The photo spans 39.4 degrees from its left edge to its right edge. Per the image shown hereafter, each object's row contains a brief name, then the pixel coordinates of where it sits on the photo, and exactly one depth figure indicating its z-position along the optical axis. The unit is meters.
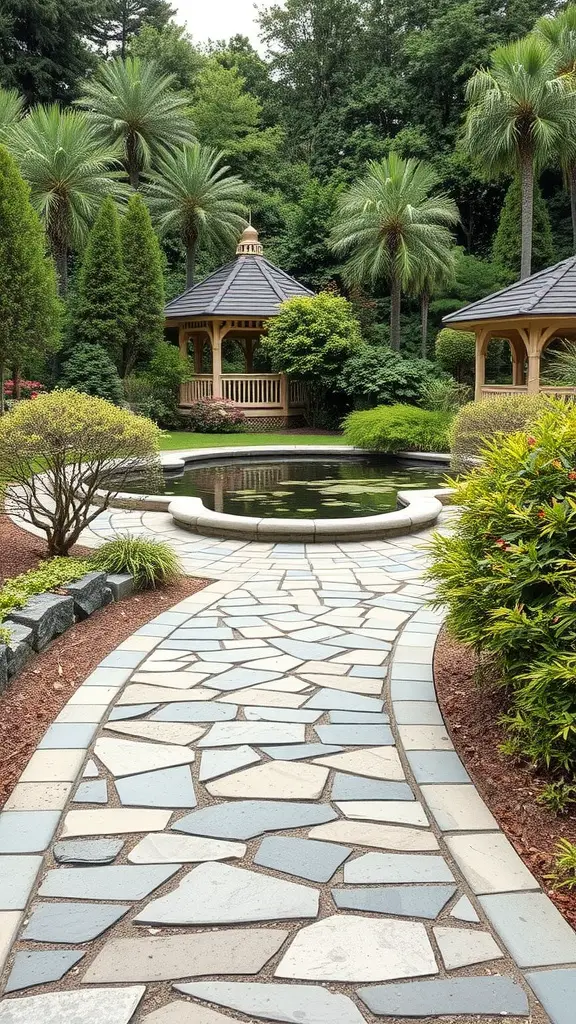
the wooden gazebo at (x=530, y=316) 16.58
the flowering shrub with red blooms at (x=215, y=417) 21.12
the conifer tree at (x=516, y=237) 27.56
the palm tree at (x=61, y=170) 20.44
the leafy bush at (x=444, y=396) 19.08
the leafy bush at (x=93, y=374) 19.42
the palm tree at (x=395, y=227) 21.52
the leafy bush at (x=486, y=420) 10.18
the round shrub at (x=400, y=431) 16.22
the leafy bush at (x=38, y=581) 4.78
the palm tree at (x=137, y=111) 25.81
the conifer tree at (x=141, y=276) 20.72
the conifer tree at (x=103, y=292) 20.20
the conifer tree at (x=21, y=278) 15.78
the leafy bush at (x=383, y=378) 19.97
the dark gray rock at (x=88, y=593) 5.36
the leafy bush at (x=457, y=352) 22.62
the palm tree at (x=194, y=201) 24.70
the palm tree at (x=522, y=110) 20.41
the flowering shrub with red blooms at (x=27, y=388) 18.19
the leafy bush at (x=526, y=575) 2.99
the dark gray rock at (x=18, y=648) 4.18
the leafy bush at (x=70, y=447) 5.86
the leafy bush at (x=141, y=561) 6.23
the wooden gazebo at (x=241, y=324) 22.22
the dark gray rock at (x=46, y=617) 4.64
